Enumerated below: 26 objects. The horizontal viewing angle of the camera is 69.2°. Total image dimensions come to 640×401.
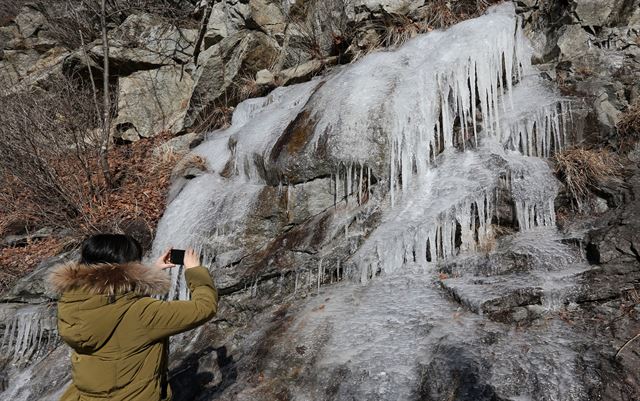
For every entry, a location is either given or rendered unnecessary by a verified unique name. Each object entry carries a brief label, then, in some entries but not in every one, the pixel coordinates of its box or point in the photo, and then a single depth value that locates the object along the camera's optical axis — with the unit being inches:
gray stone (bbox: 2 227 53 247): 311.1
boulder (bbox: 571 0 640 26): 242.1
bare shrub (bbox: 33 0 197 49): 492.4
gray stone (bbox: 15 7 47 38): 542.0
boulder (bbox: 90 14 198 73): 456.8
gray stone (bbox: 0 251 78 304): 254.7
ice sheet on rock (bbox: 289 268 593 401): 122.1
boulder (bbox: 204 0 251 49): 434.3
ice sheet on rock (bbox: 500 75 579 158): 216.8
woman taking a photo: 81.7
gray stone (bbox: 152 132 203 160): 390.9
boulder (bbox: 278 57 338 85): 374.3
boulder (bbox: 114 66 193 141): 449.7
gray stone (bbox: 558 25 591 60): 243.1
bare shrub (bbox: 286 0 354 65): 359.9
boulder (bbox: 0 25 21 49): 545.6
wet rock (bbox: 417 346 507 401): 120.3
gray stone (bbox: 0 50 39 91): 525.0
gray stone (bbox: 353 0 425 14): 327.6
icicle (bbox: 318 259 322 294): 206.1
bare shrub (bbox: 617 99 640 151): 204.8
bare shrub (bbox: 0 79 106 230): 309.1
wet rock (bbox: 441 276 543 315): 151.4
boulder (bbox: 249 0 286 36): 411.2
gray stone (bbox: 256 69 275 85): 392.8
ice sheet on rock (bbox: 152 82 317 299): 247.0
